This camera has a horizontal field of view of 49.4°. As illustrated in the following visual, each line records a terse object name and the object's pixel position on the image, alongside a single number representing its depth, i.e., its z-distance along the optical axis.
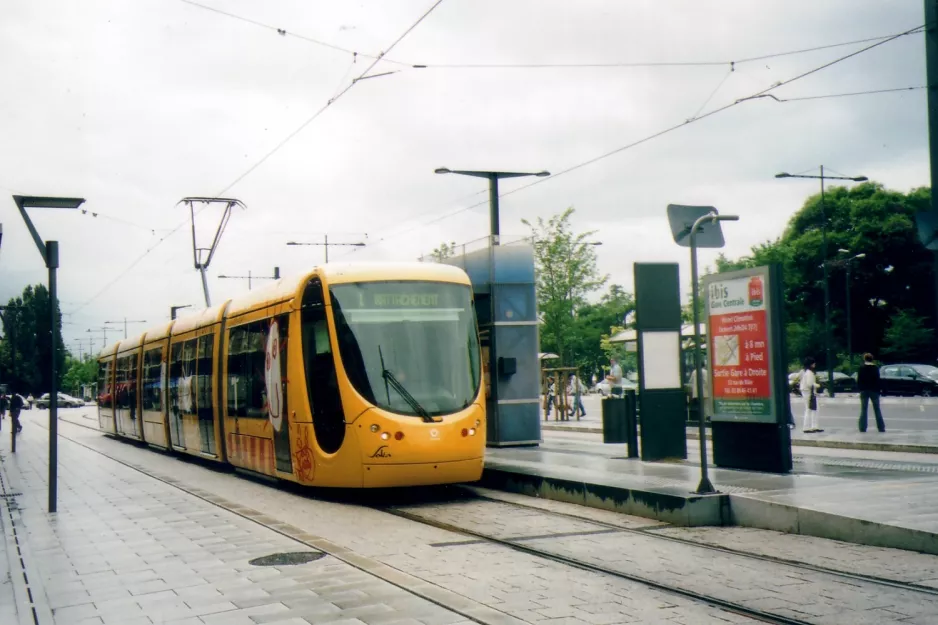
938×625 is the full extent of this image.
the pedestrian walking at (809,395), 23.22
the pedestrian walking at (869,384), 22.16
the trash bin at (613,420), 20.05
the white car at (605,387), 31.28
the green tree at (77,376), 124.75
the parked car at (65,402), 99.66
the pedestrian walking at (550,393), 36.98
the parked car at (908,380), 43.41
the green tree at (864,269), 57.31
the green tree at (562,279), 36.00
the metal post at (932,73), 5.24
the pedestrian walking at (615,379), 29.91
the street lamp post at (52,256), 12.79
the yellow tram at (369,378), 12.48
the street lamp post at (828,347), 46.25
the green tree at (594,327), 36.47
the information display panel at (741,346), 13.51
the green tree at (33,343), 107.94
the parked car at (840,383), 52.13
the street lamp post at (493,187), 25.89
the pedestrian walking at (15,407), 28.23
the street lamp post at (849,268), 51.55
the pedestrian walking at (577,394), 35.66
